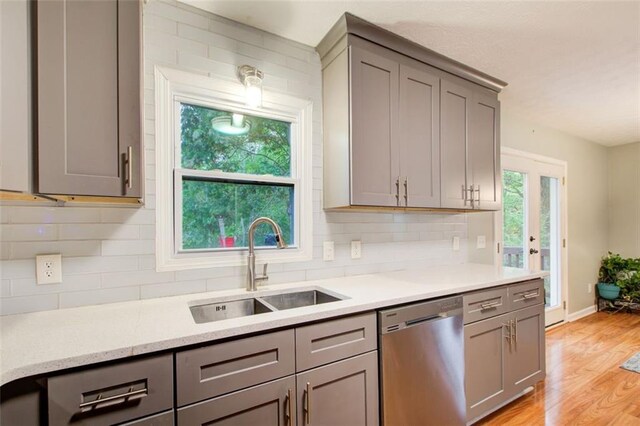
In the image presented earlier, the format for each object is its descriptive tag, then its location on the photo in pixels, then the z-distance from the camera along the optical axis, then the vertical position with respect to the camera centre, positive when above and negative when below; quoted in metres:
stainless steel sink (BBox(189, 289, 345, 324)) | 1.58 -0.50
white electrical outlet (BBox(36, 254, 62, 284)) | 1.34 -0.24
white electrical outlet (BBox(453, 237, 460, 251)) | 2.77 -0.29
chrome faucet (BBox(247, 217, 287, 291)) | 1.72 -0.27
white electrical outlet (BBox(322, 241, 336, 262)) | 2.09 -0.26
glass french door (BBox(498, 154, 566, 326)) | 3.38 -0.12
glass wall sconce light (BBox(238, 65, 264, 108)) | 1.78 +0.76
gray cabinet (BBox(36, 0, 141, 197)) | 1.06 +0.43
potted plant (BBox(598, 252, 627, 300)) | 4.34 -0.95
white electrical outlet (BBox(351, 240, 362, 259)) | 2.21 -0.27
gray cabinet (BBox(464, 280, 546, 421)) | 1.89 -0.95
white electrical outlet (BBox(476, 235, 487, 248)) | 2.97 -0.30
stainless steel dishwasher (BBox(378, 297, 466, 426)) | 1.53 -0.81
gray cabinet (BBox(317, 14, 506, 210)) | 1.86 +0.60
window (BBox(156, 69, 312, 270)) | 1.64 +0.24
